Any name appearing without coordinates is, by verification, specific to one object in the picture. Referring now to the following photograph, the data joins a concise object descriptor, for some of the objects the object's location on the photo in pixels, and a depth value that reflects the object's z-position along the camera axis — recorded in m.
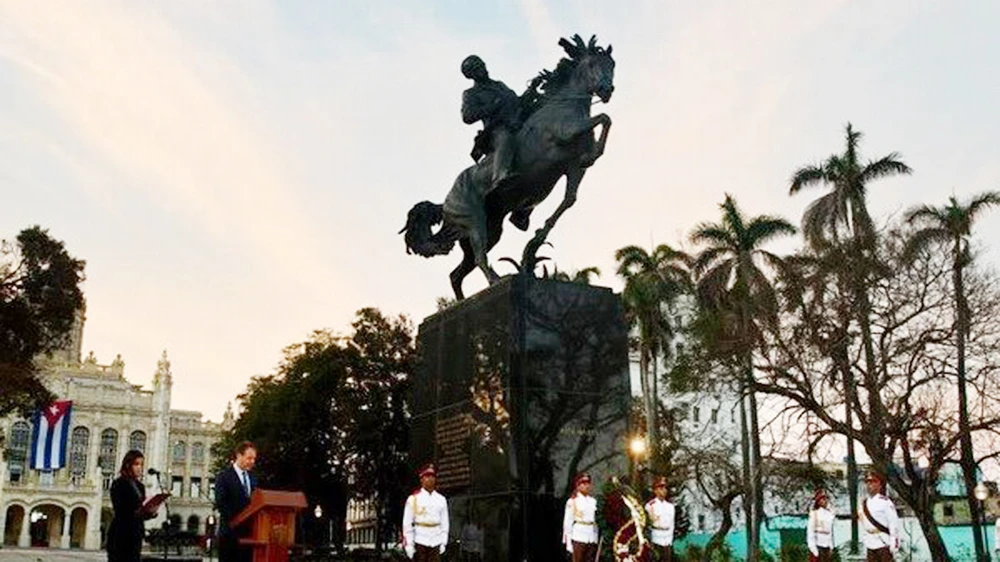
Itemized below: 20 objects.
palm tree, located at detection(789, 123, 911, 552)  30.85
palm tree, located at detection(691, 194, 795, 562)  36.84
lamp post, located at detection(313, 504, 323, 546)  44.10
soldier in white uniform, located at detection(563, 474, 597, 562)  8.93
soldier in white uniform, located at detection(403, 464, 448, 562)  9.56
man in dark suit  6.99
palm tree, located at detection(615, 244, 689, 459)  45.53
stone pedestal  9.30
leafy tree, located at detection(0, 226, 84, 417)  33.32
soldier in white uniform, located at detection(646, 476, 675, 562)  12.46
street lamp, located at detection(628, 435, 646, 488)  10.22
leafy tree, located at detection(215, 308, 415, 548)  44.75
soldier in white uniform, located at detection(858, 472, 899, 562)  11.96
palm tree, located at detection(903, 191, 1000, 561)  26.39
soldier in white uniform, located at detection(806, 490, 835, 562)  16.38
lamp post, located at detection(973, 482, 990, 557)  28.19
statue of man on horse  10.72
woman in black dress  8.66
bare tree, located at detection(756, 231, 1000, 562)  26.31
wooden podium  6.54
